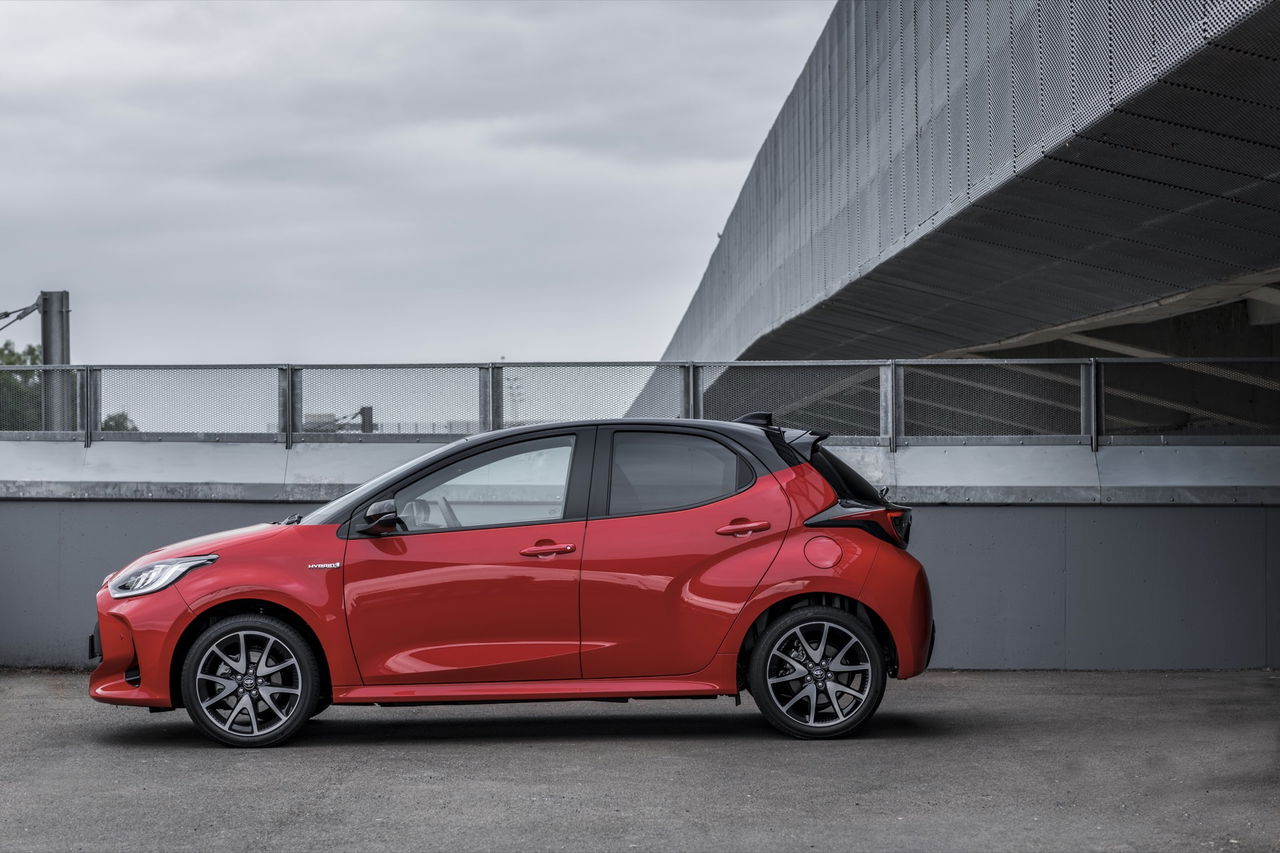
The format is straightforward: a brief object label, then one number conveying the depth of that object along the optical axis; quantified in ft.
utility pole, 64.08
